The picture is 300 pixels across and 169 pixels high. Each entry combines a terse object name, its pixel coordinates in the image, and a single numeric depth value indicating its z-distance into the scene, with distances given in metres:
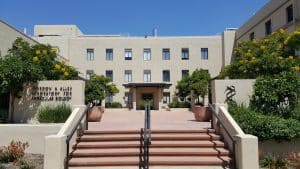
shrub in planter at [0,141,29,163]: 6.20
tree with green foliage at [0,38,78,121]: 8.02
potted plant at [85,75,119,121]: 9.50
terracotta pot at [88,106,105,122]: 9.40
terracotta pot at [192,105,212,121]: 8.92
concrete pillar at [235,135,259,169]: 5.45
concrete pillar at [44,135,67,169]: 5.53
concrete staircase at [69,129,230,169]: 5.81
